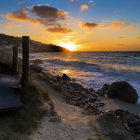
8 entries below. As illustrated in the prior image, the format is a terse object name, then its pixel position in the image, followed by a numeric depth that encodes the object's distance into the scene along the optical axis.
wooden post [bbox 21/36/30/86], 5.57
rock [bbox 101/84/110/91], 10.14
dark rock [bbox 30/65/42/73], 13.40
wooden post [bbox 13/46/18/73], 7.48
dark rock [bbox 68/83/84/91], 9.74
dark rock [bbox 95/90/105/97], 9.07
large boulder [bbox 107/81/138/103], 8.07
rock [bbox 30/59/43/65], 28.39
